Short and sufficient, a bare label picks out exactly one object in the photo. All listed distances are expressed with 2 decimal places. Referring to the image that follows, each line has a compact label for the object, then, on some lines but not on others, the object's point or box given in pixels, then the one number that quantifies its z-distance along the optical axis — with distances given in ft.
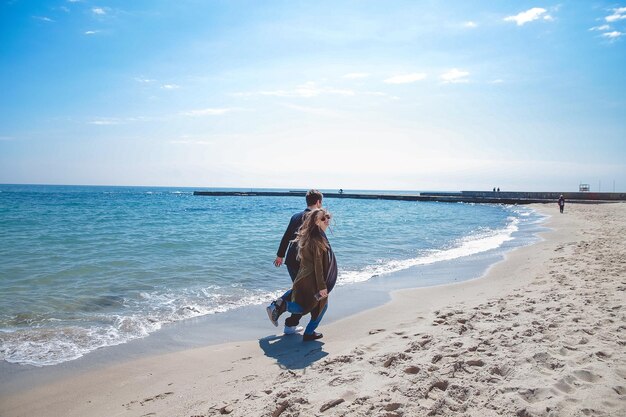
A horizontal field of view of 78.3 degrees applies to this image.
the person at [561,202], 108.58
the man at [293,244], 16.14
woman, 15.29
